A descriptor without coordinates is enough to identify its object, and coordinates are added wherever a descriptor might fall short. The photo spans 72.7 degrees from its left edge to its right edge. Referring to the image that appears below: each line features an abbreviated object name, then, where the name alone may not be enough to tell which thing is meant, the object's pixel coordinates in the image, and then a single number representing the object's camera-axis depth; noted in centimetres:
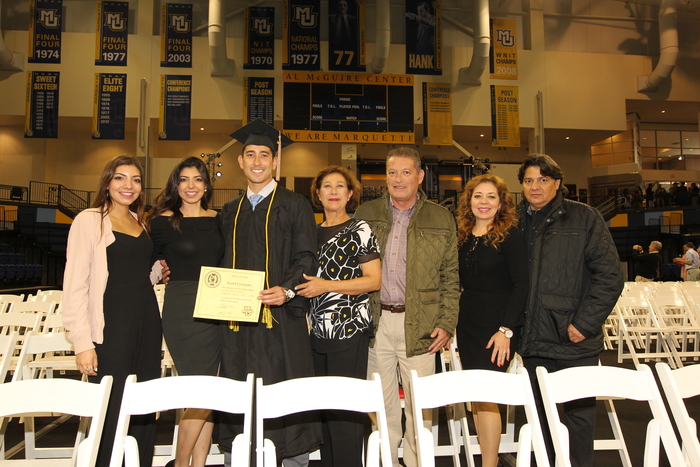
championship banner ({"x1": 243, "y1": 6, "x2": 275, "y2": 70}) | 1265
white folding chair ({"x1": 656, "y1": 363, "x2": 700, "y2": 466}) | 173
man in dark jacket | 250
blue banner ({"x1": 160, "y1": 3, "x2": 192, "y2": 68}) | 1255
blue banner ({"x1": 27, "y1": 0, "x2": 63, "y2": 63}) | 1191
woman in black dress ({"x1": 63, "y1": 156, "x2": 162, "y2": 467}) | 213
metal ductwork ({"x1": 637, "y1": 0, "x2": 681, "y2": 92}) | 1572
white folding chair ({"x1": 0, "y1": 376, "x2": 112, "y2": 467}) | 169
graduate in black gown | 224
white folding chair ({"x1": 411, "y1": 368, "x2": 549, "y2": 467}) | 174
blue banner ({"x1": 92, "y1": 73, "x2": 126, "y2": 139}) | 1237
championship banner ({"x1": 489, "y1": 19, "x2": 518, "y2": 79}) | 1341
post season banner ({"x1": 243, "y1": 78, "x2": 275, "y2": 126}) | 1315
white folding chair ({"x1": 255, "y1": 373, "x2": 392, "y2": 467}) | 175
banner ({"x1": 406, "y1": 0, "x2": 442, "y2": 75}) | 1177
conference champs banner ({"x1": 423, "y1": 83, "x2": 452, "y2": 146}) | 1308
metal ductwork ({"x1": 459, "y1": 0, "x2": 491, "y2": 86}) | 1345
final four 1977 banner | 1183
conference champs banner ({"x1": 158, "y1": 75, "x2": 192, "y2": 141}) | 1240
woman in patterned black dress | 232
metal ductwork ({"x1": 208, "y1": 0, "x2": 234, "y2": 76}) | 1304
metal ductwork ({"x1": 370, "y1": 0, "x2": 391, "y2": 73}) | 1360
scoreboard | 1246
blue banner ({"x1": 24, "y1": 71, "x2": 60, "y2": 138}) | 1256
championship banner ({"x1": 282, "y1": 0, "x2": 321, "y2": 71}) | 1182
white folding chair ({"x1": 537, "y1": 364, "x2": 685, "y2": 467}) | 178
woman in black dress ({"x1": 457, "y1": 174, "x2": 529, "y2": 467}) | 251
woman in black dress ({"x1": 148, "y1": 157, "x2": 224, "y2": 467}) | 237
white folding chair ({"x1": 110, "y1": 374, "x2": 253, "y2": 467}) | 170
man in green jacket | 256
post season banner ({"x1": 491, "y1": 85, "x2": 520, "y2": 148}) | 1360
